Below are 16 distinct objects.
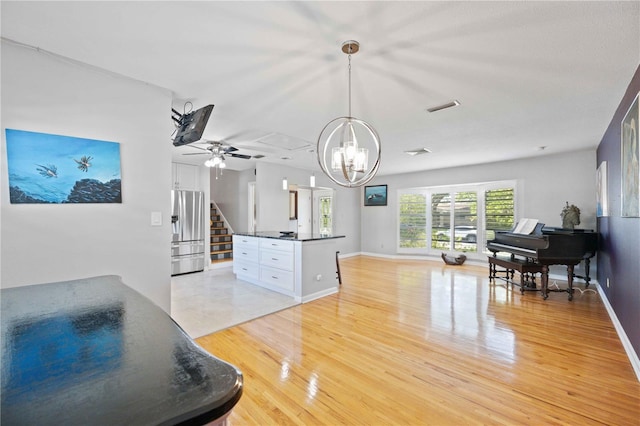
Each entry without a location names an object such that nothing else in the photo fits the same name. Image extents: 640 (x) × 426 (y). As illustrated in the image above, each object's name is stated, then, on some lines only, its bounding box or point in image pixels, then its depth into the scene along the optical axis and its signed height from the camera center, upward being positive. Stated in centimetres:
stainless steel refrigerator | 582 -40
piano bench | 444 -91
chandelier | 201 +42
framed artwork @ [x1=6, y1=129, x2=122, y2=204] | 199 +35
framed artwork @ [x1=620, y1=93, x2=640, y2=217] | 217 +41
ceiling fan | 431 +98
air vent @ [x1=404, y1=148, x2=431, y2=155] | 507 +114
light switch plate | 260 -5
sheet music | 468 -25
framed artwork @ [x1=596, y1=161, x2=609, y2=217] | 368 +27
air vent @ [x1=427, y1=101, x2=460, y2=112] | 299 +116
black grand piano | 403 -54
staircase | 715 -74
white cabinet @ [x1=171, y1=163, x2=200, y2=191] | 611 +83
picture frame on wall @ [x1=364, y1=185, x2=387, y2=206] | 837 +53
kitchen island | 415 -80
